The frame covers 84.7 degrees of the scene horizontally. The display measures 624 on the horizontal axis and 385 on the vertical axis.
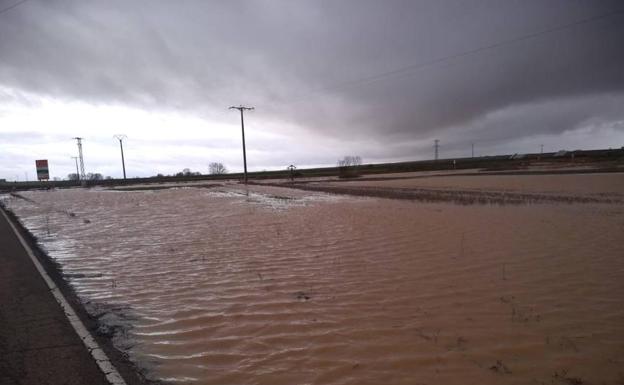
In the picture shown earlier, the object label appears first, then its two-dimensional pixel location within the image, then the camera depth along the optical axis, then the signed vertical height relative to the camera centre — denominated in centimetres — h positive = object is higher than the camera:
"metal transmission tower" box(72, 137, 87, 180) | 8185 +730
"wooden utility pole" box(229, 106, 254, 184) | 5452 +794
